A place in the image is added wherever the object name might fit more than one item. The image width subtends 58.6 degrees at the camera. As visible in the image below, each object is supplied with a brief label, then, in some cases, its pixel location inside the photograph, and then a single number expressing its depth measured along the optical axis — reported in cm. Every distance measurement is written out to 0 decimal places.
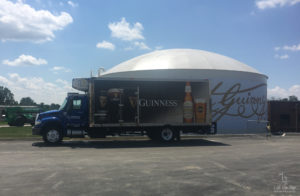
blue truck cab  1388
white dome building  2731
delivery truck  1405
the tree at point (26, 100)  16951
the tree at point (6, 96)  13900
